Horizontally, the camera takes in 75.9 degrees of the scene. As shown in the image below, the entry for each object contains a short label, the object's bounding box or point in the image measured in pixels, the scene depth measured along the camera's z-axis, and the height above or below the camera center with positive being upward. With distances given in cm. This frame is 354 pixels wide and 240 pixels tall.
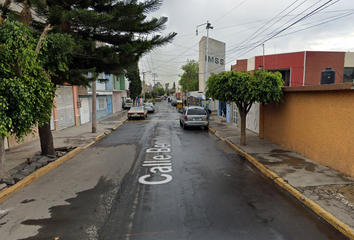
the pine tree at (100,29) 747 +258
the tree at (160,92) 17431 +453
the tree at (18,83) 509 +37
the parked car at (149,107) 3337 -137
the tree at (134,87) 4684 +227
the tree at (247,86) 870 +41
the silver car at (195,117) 1599 -139
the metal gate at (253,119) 1308 -134
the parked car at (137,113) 2384 -158
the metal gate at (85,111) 2013 -111
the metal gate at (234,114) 1733 -135
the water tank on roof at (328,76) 775 +68
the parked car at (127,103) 4147 -92
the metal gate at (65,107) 1605 -61
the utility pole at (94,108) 1478 -67
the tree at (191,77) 6836 +624
